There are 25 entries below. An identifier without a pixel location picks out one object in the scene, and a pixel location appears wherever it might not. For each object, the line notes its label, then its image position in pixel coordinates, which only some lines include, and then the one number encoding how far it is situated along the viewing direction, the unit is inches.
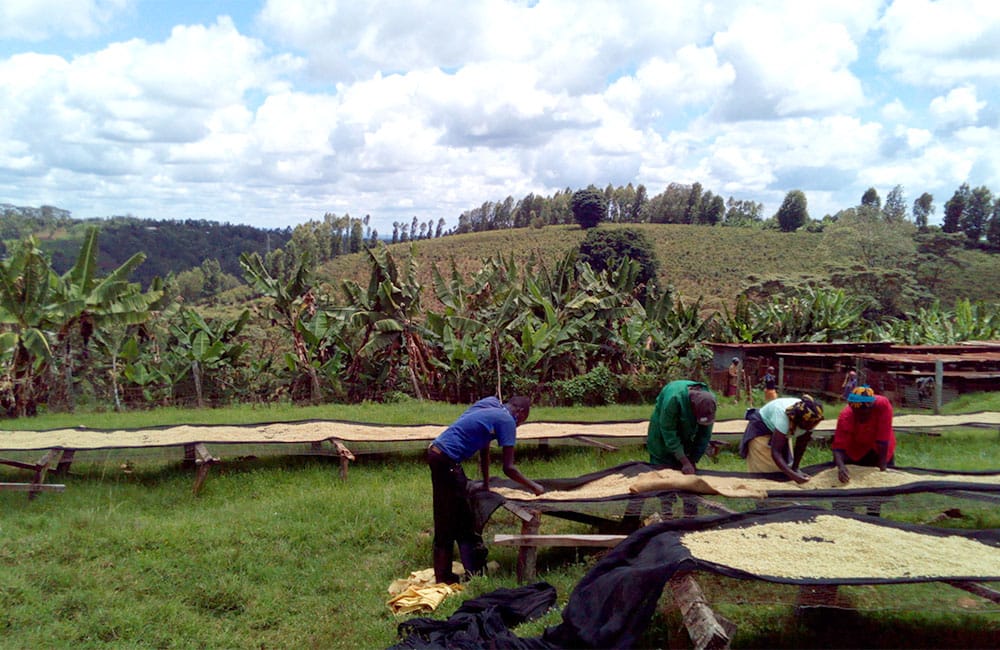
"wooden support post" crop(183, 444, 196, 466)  320.2
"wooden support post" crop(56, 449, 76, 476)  307.6
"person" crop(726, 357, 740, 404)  554.9
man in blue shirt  202.7
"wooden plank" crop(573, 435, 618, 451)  356.8
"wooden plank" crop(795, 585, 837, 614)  147.2
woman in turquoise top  219.6
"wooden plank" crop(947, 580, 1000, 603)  137.9
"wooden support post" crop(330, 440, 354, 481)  326.6
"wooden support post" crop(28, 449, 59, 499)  292.3
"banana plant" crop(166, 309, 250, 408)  546.6
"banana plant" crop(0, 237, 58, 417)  454.9
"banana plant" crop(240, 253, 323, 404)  547.8
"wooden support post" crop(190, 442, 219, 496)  303.6
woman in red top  227.6
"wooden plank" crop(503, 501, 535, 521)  202.8
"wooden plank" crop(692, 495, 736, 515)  196.2
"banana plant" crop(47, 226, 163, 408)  474.9
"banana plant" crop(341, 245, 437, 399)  546.0
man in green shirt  213.6
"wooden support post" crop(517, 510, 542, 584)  203.3
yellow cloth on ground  194.9
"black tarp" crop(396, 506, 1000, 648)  137.3
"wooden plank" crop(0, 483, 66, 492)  270.4
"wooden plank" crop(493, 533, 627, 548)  198.4
